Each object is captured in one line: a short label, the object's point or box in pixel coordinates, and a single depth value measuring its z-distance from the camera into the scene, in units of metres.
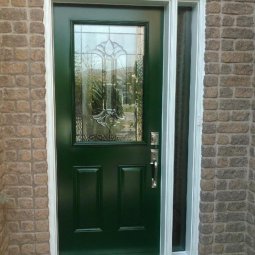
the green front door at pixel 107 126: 2.38
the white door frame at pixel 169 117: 2.27
